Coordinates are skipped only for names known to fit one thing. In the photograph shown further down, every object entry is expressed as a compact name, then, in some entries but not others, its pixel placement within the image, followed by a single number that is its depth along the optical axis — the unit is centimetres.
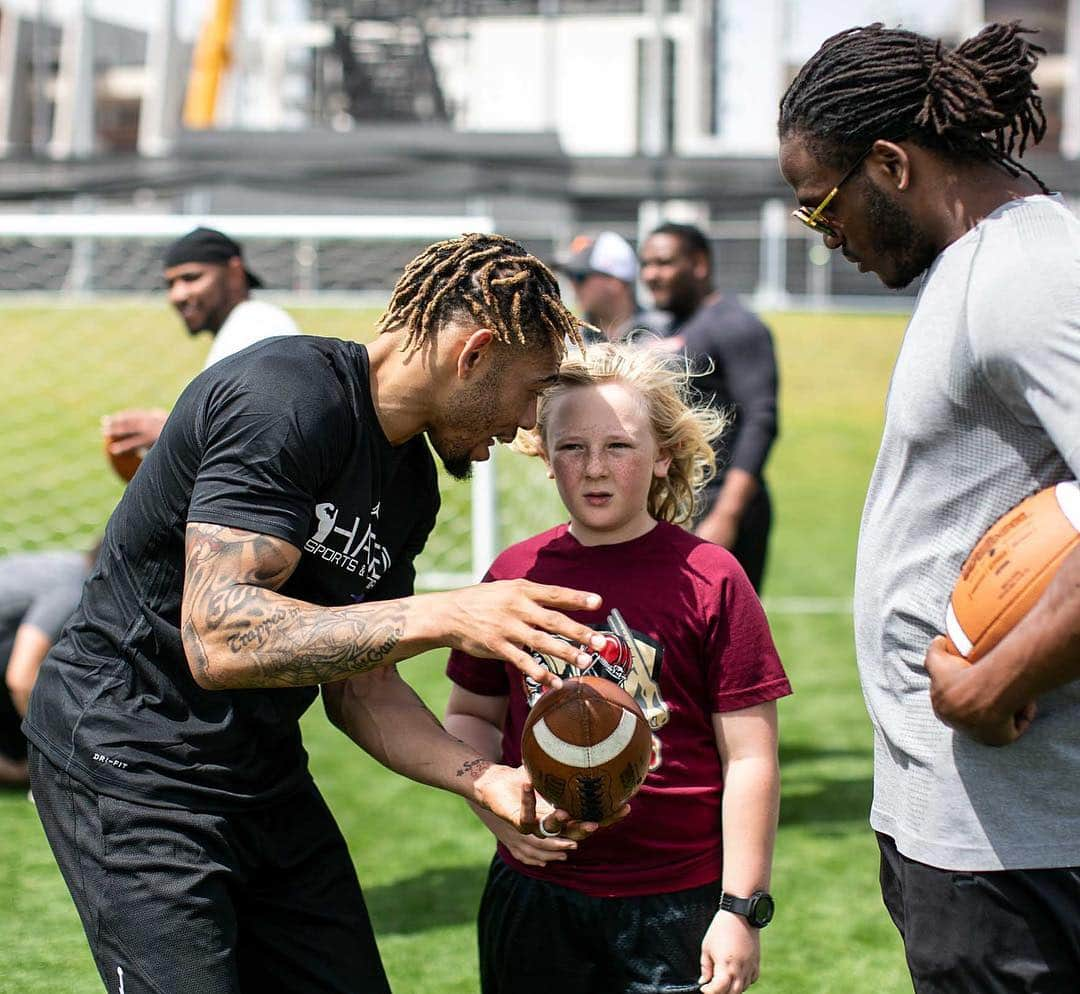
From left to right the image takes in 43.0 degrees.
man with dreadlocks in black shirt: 231
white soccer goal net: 1280
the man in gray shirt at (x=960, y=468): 191
